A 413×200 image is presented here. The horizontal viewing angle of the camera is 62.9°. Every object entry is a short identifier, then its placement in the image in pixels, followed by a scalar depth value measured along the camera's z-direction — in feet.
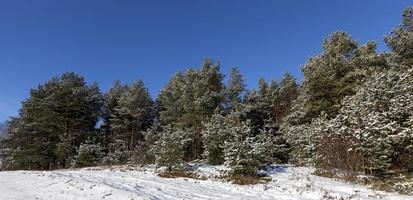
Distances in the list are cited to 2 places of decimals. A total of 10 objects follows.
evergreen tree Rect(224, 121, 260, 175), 56.03
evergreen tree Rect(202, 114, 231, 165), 71.97
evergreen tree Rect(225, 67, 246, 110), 115.24
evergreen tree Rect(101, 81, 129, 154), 129.90
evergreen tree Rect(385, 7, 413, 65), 82.28
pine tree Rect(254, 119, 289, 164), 57.40
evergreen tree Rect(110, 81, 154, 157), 121.80
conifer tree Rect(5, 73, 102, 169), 108.68
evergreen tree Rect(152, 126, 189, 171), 65.16
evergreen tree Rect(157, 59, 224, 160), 106.11
